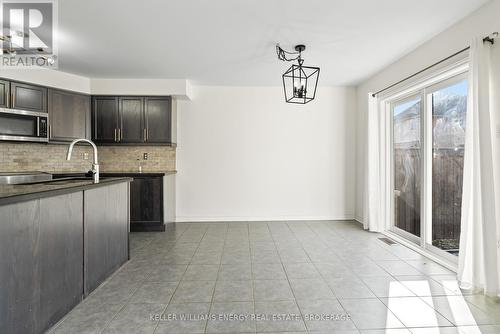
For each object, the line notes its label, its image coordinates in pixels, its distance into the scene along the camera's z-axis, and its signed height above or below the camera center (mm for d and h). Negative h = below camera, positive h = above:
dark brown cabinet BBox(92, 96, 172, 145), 4699 +888
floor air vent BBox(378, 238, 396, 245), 3775 -1110
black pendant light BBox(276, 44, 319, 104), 2906 +1560
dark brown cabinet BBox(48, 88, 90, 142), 4230 +907
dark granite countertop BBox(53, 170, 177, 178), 4266 -103
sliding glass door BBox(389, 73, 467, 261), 2994 +55
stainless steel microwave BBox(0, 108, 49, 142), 3709 +658
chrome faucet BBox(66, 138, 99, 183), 2674 -22
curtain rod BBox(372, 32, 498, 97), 2330 +1205
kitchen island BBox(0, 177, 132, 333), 1496 -587
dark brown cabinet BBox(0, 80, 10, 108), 3689 +1093
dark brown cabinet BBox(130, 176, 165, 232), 4363 -515
